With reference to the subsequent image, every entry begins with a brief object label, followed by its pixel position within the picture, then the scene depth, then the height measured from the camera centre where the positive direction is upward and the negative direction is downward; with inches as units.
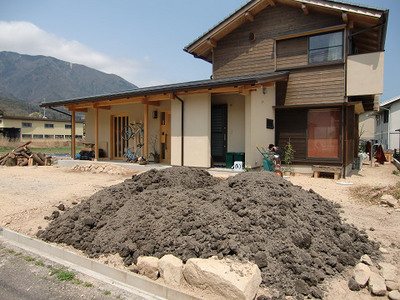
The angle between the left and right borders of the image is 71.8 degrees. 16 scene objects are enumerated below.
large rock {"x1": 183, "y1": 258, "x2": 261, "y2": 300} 99.0 -50.3
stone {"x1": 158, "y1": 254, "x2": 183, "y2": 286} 112.8 -53.1
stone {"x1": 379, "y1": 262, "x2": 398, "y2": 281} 116.3 -55.9
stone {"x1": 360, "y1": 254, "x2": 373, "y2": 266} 127.3 -54.3
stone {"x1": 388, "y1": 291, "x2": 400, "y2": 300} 101.5 -56.2
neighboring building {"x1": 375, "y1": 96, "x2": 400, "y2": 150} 971.9 +80.5
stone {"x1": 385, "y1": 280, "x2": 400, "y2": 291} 108.7 -56.2
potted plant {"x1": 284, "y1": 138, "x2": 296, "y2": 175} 391.5 -19.8
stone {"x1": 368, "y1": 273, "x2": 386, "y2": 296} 105.7 -55.2
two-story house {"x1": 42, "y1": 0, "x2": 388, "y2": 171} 355.6 +73.2
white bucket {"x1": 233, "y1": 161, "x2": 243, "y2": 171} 359.3 -30.0
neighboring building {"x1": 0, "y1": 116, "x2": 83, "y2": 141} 1579.7 +84.4
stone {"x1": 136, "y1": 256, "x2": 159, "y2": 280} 117.8 -53.9
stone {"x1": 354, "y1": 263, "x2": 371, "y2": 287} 112.0 -54.8
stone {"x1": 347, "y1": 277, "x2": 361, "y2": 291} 109.7 -56.7
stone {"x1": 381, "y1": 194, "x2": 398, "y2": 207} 222.9 -46.4
